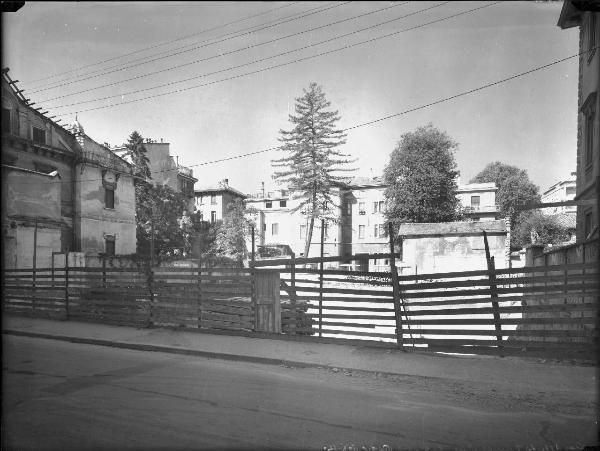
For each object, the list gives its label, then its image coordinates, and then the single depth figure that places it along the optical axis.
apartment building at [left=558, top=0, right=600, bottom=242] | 11.78
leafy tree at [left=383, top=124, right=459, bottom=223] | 34.19
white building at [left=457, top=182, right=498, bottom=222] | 48.81
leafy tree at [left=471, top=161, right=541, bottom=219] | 49.94
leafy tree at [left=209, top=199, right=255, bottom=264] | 29.42
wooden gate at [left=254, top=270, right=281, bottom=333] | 9.52
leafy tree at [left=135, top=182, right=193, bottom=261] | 25.58
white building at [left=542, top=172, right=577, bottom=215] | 45.08
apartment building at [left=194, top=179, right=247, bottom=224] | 37.81
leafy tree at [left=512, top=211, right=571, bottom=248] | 38.47
